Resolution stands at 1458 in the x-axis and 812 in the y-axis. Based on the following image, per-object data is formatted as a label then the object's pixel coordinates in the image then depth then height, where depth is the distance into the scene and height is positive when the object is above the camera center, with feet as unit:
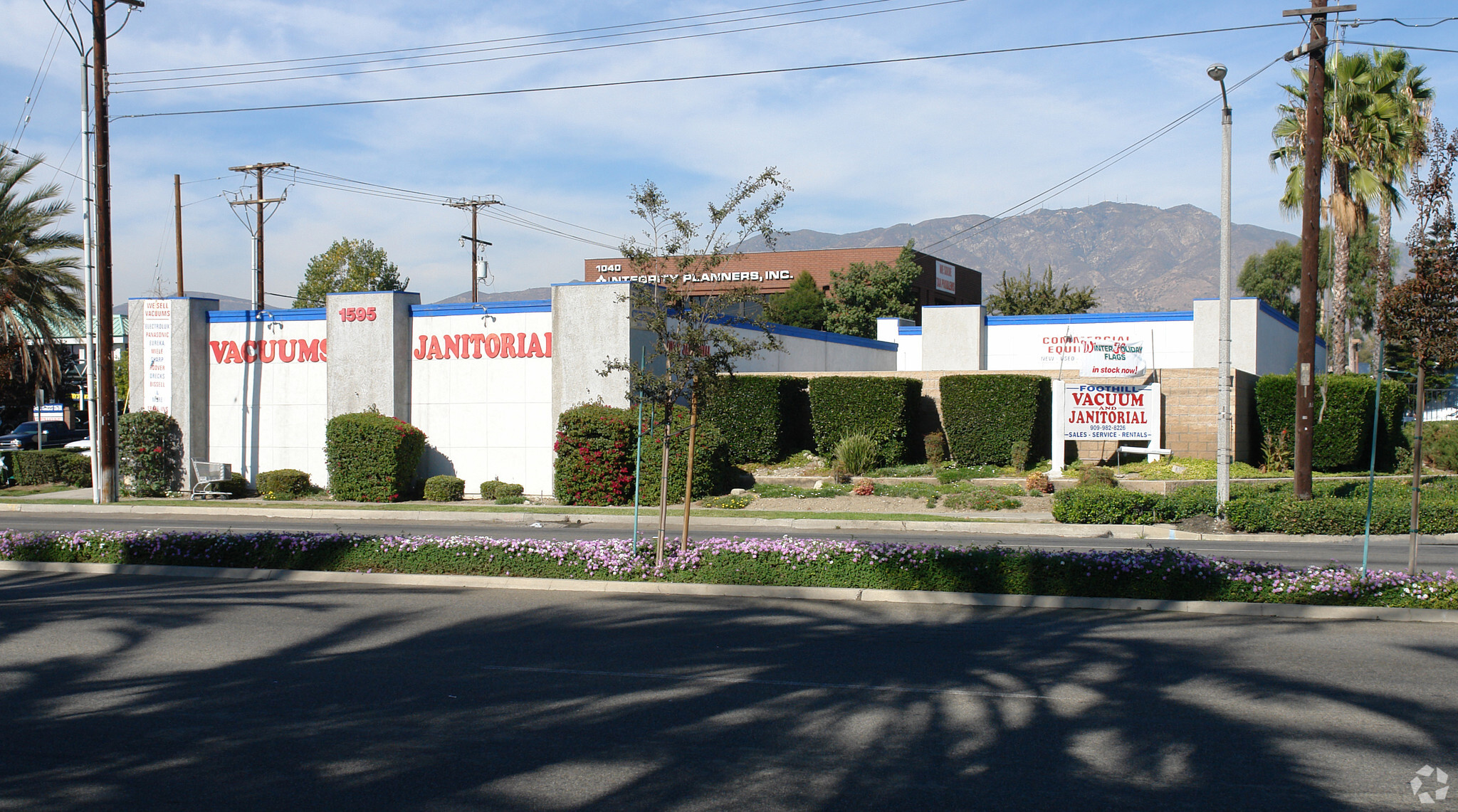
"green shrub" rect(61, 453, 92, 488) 92.68 -5.63
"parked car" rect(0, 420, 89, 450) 146.30 -4.07
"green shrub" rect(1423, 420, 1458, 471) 94.38 -3.93
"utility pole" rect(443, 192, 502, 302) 172.76 +33.76
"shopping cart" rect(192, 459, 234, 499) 85.61 -5.69
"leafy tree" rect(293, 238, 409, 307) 178.60 +23.83
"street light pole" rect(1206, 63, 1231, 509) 60.23 +1.70
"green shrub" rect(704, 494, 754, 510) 72.74 -6.77
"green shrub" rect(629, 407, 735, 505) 74.02 -4.19
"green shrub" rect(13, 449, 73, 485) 94.84 -5.31
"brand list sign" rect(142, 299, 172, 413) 89.45 +4.65
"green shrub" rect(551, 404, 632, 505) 75.41 -3.61
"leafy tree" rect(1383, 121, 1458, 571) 67.31 +8.32
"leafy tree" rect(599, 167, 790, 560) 37.58 +3.37
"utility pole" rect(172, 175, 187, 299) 147.23 +30.00
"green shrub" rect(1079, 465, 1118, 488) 74.37 -5.29
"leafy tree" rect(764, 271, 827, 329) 193.67 +18.30
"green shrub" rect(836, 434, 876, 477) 82.33 -3.91
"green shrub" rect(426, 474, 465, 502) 80.28 -6.30
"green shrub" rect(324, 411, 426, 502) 79.56 -3.75
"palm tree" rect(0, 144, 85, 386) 102.94 +13.69
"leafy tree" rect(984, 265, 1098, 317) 178.29 +18.79
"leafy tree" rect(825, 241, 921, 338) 190.08 +20.41
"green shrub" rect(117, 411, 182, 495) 87.15 -3.74
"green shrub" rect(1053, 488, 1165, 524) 60.54 -6.04
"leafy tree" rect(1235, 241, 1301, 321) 251.39 +31.18
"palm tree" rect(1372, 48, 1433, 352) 97.81 +27.26
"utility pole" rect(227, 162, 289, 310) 145.28 +24.59
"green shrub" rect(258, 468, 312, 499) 83.76 -6.17
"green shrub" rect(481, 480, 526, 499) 80.07 -6.38
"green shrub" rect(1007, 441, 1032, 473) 82.84 -3.88
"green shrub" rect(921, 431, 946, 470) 87.40 -3.64
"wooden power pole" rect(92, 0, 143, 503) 79.00 +9.77
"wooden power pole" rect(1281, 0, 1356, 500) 61.41 +10.60
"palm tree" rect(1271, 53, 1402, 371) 97.09 +25.57
